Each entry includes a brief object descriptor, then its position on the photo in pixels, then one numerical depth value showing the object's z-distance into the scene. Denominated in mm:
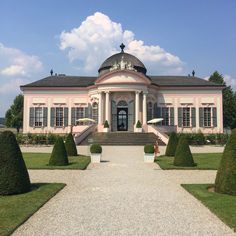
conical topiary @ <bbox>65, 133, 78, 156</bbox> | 19953
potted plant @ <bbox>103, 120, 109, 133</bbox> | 34625
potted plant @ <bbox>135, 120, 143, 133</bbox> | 34394
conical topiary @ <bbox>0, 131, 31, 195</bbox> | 8328
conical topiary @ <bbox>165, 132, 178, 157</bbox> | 19766
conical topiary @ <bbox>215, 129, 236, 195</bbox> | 8383
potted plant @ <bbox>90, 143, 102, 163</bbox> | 17031
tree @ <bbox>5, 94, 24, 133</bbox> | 63219
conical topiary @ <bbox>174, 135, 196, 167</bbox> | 15009
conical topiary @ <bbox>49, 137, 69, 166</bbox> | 15323
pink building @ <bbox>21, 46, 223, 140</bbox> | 37031
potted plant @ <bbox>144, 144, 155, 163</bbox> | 16969
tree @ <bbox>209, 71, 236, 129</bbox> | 51969
